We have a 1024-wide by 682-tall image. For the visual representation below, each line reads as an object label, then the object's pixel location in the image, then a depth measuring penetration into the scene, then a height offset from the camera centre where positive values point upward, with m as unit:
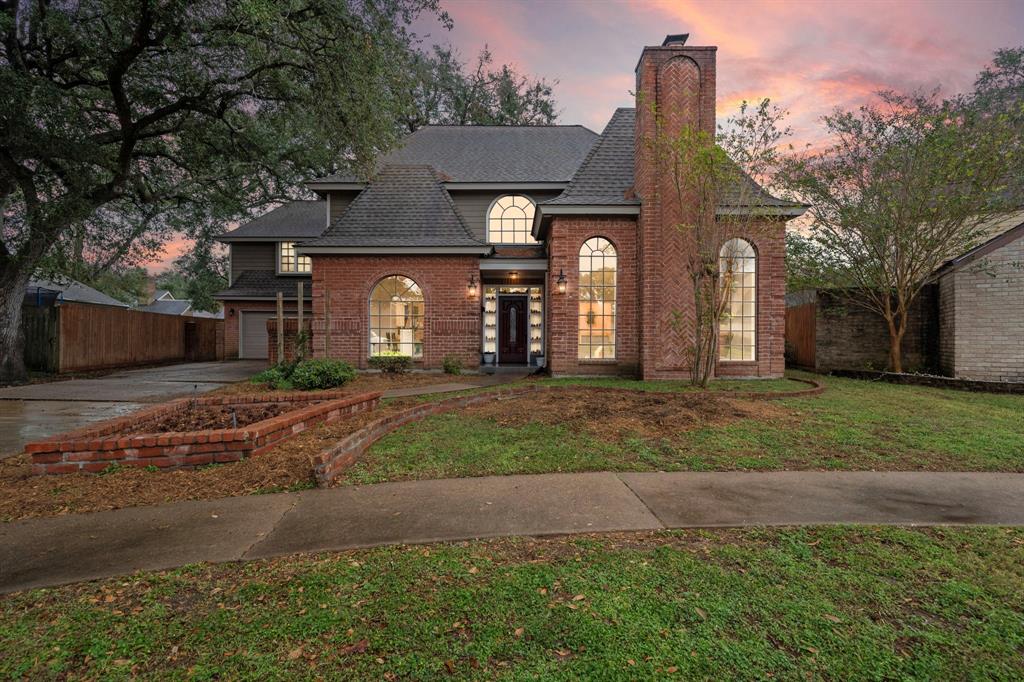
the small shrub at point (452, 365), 12.45 -0.73
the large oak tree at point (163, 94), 9.81 +6.35
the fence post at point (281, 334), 11.03 +0.10
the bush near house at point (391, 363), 12.03 -0.67
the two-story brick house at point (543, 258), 11.10 +2.18
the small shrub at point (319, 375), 9.36 -0.78
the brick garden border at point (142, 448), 4.32 -1.09
